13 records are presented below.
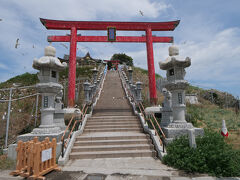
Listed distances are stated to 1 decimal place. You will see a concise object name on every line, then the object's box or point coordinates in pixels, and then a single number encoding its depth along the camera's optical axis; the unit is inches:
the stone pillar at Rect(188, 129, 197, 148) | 191.6
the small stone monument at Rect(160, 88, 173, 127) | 296.1
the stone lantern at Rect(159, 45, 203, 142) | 244.0
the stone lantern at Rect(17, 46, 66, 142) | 234.1
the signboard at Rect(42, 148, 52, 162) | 166.3
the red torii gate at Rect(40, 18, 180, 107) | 434.0
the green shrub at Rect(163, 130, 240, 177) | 165.9
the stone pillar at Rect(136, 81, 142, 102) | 427.4
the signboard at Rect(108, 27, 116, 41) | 466.0
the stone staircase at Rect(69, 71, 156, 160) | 225.8
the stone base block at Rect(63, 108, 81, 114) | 330.3
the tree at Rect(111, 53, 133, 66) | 2113.7
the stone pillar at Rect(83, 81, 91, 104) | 420.5
